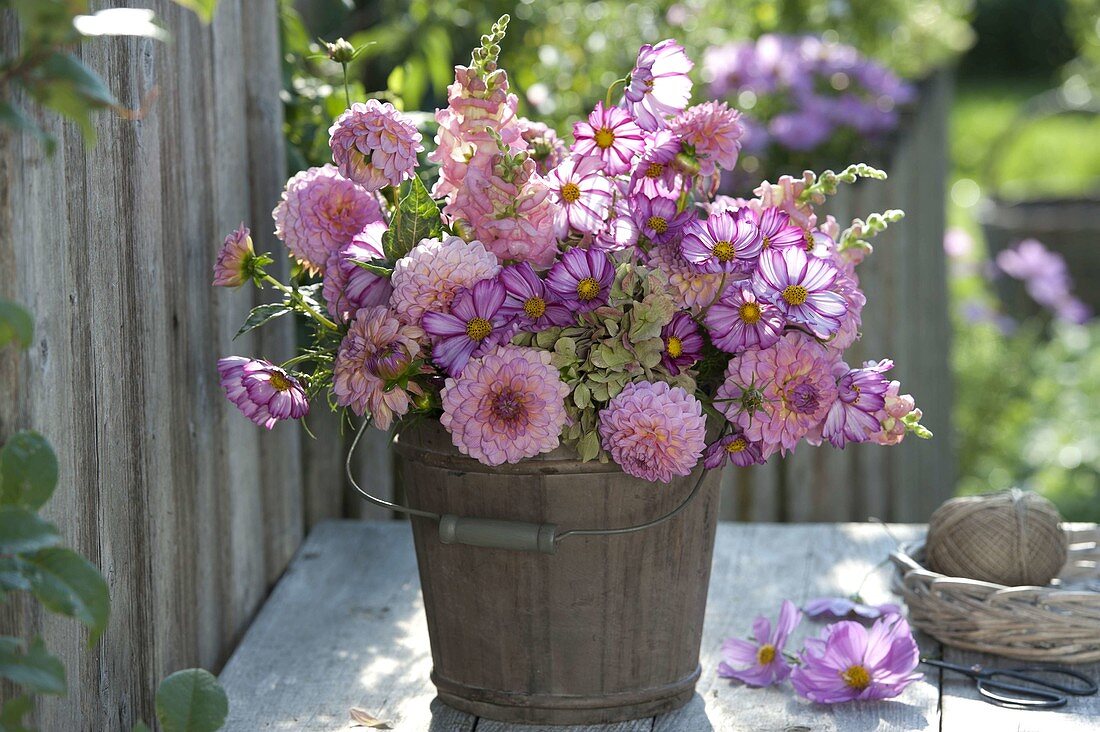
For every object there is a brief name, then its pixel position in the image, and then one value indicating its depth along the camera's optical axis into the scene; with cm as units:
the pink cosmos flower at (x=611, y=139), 211
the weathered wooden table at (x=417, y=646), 219
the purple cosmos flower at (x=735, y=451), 209
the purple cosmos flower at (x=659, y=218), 210
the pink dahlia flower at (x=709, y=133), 212
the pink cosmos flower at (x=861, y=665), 220
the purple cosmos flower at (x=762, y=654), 226
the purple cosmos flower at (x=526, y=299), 205
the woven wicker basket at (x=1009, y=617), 226
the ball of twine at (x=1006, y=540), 233
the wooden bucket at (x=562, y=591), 211
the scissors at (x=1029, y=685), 222
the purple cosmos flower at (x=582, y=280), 205
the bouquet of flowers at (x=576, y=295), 204
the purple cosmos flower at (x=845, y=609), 239
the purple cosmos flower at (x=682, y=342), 208
